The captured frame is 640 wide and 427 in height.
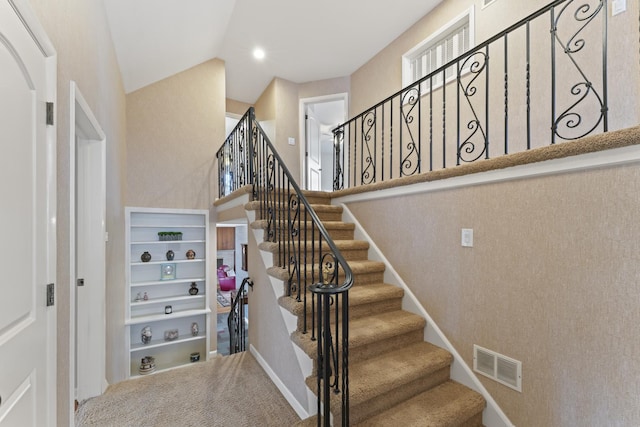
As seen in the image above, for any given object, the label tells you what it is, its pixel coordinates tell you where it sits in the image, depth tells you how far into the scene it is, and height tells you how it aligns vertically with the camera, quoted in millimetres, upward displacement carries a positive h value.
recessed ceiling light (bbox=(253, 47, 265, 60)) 4408 +2670
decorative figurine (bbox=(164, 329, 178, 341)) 4188 -1806
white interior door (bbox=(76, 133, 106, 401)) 2244 -448
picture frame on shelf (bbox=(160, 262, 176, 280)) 4234 -833
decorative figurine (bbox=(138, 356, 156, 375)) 3883 -2117
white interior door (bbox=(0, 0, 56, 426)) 893 -37
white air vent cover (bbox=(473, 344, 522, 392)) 1711 -1008
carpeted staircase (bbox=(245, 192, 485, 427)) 1671 -1049
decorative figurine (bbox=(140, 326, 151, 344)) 3994 -1716
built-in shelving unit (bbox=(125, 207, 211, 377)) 3980 -1077
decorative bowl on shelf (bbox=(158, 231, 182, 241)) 4180 -280
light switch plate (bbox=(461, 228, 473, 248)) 1976 -169
